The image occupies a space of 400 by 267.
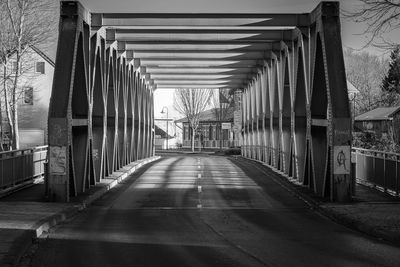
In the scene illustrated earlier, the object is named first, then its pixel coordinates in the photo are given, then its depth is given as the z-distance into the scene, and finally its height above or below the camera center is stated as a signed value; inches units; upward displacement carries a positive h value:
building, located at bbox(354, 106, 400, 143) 2532.0 +48.5
